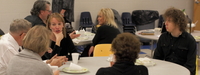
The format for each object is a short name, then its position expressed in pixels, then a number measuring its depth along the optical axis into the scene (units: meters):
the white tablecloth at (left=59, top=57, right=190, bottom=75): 2.67
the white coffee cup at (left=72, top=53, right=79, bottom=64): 2.96
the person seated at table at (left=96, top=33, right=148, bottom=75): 1.99
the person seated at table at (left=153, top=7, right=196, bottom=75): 3.23
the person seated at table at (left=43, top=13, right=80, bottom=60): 3.55
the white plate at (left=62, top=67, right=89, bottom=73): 2.64
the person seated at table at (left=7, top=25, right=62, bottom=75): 2.11
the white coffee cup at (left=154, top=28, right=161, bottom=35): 5.52
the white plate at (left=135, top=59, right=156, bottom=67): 2.90
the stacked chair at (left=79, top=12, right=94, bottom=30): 8.09
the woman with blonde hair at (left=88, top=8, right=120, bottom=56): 4.50
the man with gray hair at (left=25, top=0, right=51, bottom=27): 4.83
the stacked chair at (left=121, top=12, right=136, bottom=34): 8.19
